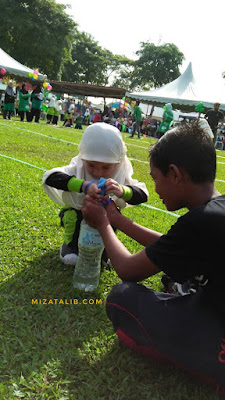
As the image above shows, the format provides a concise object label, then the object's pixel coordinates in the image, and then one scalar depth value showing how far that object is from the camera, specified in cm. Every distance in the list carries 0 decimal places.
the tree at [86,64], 5169
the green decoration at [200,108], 1932
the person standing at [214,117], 1271
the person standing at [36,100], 1445
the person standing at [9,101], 1400
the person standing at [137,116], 1704
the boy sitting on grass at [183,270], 135
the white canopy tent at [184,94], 2171
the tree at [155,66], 5866
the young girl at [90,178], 211
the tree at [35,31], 3459
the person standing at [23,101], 1402
